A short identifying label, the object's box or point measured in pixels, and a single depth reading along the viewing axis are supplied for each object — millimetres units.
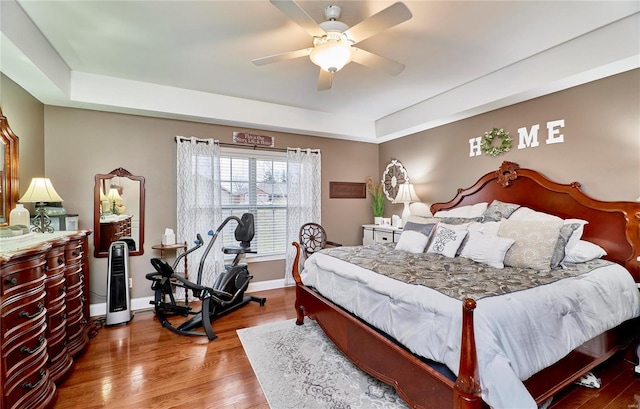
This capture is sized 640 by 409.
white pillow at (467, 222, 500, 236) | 2818
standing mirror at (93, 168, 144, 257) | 3494
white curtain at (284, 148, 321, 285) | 4566
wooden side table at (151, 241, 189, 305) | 3623
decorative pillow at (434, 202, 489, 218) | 3431
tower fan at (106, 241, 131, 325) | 3176
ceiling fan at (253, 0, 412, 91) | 1765
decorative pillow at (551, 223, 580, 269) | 2293
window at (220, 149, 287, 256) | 4246
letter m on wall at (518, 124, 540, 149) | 3119
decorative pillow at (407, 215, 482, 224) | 3238
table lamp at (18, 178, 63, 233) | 2441
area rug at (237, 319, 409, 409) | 1920
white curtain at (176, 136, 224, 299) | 3842
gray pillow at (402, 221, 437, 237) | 3126
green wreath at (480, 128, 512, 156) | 3371
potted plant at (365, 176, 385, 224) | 5223
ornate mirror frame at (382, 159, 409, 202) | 4887
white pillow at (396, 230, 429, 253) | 3029
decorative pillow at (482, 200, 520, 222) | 3086
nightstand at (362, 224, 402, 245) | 4297
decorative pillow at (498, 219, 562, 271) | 2262
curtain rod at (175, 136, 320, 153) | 3865
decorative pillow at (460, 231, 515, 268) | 2404
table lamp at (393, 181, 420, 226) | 4379
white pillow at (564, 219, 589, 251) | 2389
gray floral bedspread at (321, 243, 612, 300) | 1733
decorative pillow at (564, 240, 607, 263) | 2398
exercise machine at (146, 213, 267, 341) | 2891
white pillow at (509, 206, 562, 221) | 2806
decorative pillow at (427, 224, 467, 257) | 2809
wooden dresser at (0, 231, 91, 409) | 1578
